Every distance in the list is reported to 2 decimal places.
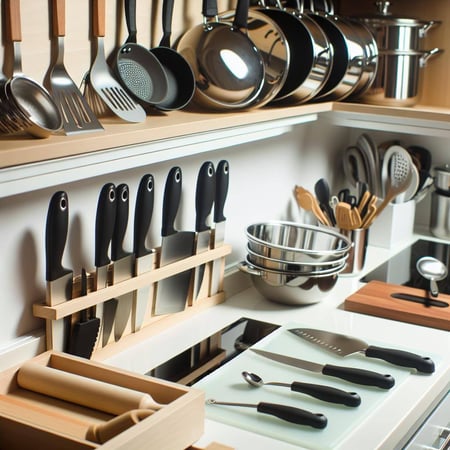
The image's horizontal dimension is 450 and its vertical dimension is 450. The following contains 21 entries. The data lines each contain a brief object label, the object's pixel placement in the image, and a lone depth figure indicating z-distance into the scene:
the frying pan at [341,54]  2.39
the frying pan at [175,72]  2.04
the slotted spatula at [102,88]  1.89
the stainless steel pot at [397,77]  2.52
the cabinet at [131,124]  1.67
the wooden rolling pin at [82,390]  1.67
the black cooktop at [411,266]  2.49
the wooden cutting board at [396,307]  2.22
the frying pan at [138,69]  1.96
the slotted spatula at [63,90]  1.77
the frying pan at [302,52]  2.26
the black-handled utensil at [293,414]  1.76
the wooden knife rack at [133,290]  1.88
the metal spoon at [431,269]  2.38
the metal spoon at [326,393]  1.84
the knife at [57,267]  1.84
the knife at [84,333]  1.91
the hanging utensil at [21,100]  1.66
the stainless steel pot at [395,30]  2.48
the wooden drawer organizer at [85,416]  1.57
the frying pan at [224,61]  2.10
